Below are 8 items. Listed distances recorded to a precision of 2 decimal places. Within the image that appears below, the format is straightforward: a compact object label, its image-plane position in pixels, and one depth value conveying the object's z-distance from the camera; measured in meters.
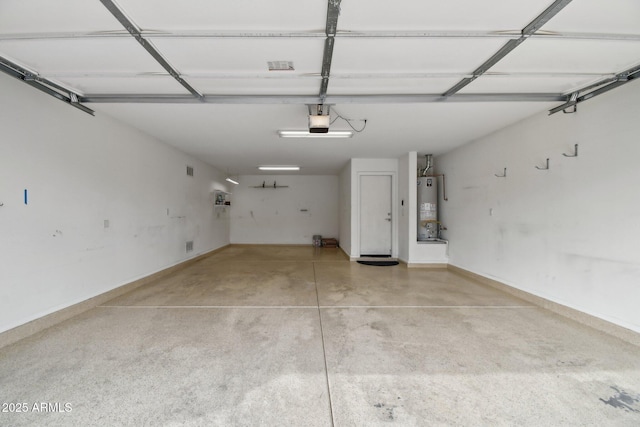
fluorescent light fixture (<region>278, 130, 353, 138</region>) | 4.19
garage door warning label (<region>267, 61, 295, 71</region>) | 2.32
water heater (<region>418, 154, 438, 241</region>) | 6.12
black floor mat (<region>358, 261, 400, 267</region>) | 6.09
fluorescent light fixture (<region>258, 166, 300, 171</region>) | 7.89
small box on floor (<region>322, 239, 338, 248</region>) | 9.10
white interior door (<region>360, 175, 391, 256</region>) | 6.73
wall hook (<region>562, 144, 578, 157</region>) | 3.09
